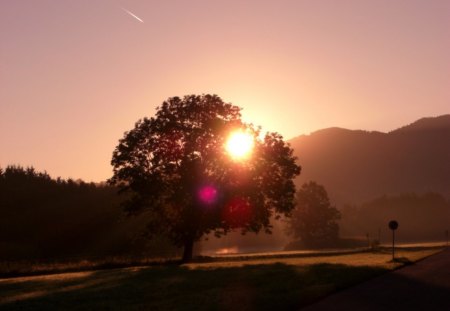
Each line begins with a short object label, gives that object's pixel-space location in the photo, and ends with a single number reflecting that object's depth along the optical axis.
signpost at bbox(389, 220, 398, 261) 38.91
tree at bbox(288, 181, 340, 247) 109.94
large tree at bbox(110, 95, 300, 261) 48.69
